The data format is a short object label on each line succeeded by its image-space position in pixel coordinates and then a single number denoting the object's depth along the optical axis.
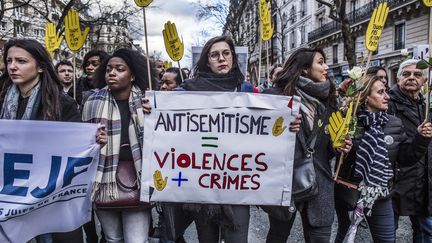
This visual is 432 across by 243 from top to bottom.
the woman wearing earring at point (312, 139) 2.77
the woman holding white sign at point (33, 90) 2.51
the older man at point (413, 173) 3.27
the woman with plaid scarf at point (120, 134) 2.63
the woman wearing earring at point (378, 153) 2.90
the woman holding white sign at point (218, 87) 2.64
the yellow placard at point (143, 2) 2.71
